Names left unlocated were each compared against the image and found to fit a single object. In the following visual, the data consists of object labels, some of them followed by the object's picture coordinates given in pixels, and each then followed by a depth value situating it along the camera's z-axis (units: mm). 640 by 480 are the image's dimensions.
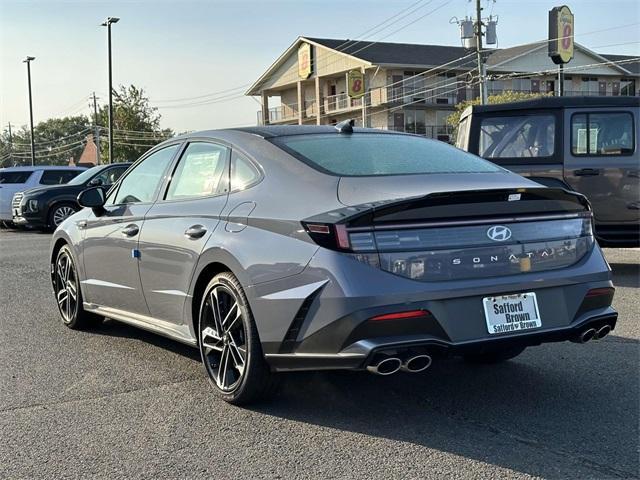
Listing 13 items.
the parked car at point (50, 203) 16516
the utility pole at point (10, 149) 110875
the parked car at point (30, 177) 18609
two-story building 51906
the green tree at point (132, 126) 49812
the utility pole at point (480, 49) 34484
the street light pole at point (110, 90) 33938
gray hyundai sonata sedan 3338
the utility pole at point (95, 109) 63031
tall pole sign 40312
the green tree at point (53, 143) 115812
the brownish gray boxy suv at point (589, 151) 8141
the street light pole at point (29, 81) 44269
